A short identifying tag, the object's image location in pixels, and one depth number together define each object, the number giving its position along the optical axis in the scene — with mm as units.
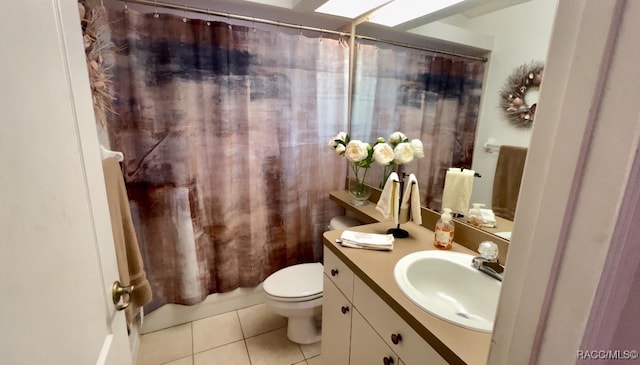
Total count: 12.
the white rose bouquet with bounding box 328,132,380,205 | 1567
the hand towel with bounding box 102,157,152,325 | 1146
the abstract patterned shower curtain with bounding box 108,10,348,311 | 1563
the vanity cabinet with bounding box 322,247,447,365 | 846
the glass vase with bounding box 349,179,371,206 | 1821
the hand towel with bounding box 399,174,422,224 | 1265
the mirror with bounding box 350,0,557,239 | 1021
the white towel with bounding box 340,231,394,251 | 1201
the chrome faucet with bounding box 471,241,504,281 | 1001
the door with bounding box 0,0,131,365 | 401
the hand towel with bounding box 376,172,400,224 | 1300
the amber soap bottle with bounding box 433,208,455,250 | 1199
